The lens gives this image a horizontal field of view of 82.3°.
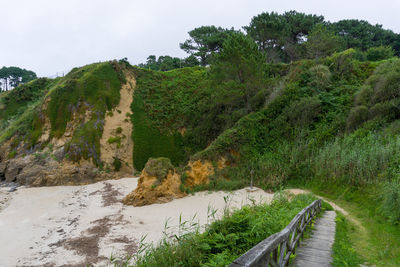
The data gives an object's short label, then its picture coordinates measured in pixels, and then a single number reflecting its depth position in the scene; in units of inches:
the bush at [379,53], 1020.5
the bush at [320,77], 705.0
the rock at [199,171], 585.6
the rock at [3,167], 734.5
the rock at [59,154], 739.4
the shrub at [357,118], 549.6
